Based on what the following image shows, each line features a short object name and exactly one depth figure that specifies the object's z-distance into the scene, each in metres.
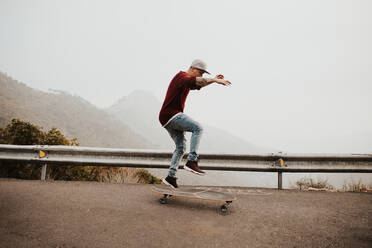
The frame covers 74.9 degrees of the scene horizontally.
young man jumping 3.95
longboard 3.55
